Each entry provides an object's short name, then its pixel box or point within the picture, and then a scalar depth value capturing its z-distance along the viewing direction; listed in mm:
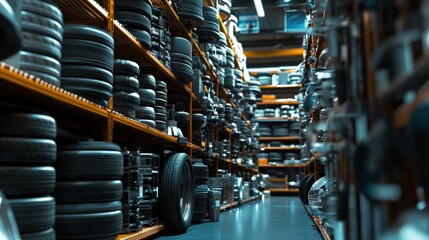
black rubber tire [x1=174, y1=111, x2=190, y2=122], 5625
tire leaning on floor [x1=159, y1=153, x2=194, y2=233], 4512
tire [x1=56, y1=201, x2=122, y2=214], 2762
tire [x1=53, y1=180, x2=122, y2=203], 2781
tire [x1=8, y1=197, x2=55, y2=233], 2211
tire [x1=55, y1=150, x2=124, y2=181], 2791
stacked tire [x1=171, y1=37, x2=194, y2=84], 5230
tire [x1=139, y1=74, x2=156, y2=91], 4348
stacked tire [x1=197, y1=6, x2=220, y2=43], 6645
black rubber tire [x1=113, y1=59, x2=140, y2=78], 3799
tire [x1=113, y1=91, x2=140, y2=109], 3789
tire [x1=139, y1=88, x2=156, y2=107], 4280
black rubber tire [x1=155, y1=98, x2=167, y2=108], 4789
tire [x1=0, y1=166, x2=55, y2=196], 2168
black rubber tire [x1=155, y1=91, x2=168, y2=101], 4801
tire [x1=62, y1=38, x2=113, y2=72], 3008
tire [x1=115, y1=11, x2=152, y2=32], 4043
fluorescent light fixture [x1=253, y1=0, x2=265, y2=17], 11884
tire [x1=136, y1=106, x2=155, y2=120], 4223
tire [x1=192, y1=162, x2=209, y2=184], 5555
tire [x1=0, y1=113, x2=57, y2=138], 2207
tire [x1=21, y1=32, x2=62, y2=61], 2504
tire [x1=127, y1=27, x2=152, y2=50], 4090
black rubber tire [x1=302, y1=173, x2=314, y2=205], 6548
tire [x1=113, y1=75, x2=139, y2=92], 3801
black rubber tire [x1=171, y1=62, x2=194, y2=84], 5215
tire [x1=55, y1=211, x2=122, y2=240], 2746
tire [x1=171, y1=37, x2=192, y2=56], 5277
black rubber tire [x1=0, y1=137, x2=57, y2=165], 2188
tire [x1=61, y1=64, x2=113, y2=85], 3002
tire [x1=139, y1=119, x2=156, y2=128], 4223
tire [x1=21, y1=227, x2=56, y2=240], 2221
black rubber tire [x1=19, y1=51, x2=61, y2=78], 2498
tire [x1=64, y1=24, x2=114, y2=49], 2996
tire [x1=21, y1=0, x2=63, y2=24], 2508
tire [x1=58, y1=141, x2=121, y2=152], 2855
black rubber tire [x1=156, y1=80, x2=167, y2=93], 4832
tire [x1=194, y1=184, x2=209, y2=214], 5559
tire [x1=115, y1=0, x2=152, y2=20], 4047
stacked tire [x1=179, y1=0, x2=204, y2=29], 5488
